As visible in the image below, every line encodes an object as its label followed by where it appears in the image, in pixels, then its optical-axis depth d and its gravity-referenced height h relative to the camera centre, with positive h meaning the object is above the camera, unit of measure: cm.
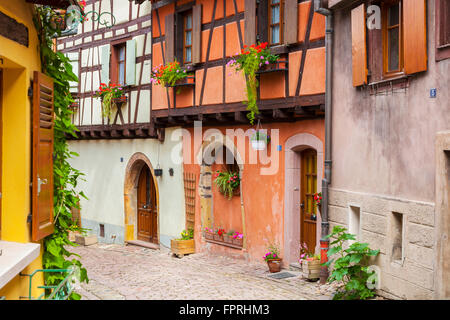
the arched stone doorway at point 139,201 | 1353 -102
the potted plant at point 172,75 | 1093 +163
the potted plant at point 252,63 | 902 +155
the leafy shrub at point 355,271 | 680 -137
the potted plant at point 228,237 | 1070 -149
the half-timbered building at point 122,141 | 1255 +43
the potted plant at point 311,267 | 822 -158
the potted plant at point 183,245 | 1136 -174
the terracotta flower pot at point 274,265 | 919 -173
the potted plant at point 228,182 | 1073 -45
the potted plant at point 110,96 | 1337 +149
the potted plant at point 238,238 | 1044 -148
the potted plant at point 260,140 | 952 +32
